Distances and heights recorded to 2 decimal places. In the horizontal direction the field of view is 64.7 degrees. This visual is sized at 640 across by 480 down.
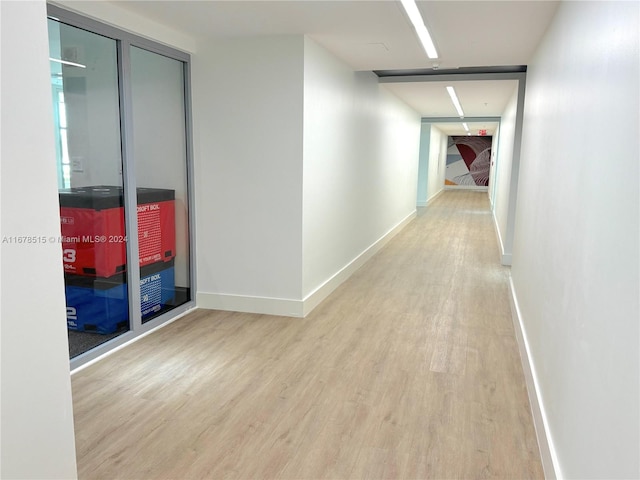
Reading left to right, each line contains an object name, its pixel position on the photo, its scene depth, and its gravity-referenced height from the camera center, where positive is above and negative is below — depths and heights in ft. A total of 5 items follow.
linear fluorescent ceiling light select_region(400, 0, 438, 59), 12.00 +3.53
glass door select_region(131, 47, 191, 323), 14.33 -0.88
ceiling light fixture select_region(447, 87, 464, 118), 26.73 +3.50
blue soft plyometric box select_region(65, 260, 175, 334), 13.15 -4.12
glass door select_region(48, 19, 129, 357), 12.01 -0.89
